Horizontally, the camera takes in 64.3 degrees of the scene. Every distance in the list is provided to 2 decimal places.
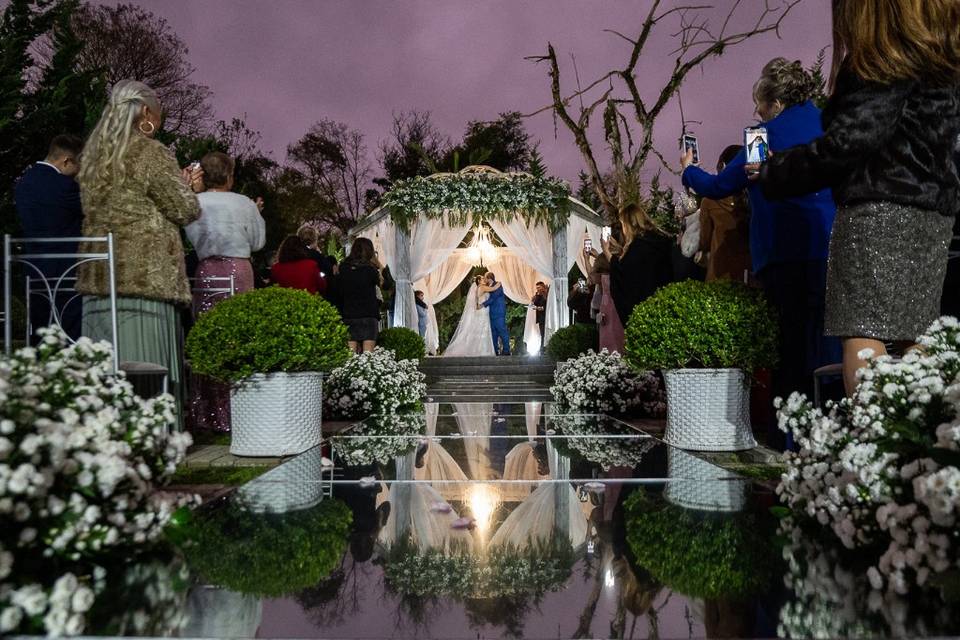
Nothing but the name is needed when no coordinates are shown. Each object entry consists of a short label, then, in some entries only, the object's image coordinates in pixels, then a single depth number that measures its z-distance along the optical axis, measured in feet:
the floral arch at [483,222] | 45.60
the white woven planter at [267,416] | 14.70
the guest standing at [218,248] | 17.66
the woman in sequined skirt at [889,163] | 8.45
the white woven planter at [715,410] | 14.53
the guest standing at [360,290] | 29.73
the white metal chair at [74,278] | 11.31
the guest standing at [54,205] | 15.90
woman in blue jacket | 13.47
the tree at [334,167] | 109.60
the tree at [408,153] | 105.91
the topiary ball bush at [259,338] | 14.61
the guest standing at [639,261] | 22.74
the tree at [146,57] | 80.53
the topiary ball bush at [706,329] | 14.16
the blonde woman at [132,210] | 13.98
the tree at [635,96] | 36.68
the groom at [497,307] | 51.65
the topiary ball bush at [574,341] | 37.40
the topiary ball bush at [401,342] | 38.70
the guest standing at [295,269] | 23.61
